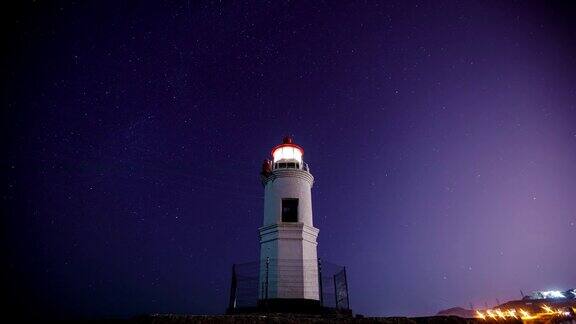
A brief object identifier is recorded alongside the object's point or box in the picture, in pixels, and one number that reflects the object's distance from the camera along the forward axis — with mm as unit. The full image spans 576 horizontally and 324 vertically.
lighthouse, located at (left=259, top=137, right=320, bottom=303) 12680
